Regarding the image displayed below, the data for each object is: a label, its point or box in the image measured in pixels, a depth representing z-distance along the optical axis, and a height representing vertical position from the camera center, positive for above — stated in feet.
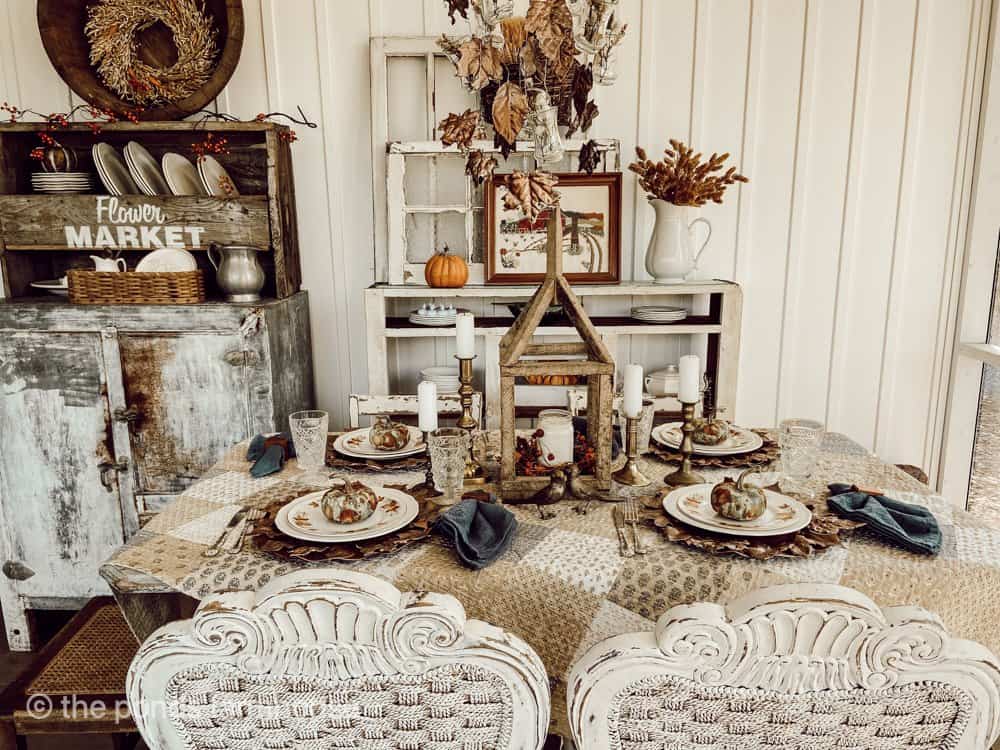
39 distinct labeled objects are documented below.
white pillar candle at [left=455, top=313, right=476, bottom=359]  5.31 -0.75
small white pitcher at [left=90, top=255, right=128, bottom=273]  7.82 -0.30
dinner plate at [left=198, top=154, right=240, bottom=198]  8.28 +0.67
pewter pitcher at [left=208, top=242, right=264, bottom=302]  8.04 -0.42
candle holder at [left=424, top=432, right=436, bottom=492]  5.02 -1.73
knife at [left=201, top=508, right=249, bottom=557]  4.14 -1.80
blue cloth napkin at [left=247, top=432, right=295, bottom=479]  5.42 -1.69
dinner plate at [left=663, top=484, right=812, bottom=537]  4.15 -1.71
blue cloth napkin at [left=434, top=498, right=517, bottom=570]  3.96 -1.70
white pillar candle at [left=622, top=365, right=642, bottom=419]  4.75 -1.03
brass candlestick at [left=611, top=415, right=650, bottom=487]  4.96 -1.63
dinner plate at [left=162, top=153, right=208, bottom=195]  8.32 +0.71
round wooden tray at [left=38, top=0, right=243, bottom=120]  8.07 +2.13
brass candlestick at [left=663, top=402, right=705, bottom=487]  5.03 -1.70
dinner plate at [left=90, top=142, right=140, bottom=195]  8.24 +0.76
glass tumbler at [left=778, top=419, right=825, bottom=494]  4.83 -1.45
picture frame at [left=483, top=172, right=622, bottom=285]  8.51 -0.02
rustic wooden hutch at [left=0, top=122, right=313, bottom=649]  7.72 -1.62
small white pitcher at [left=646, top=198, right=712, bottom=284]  8.30 -0.15
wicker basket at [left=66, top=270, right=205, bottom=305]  7.72 -0.55
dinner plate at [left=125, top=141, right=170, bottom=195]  8.22 +0.76
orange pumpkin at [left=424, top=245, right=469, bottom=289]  8.38 -0.43
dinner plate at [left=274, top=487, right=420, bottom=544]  4.18 -1.73
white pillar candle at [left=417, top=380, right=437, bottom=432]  4.91 -1.16
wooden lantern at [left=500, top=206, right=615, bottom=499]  4.64 -0.85
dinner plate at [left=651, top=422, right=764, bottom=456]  5.63 -1.70
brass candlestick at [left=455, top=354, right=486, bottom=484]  5.27 -1.31
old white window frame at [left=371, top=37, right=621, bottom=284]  8.42 +0.92
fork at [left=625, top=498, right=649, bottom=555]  4.10 -1.76
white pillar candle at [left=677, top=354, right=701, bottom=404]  4.89 -0.99
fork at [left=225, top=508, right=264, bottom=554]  4.19 -1.79
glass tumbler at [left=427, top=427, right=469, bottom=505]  4.57 -1.42
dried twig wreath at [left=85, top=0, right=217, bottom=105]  8.03 +2.12
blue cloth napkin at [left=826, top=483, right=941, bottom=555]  4.02 -1.68
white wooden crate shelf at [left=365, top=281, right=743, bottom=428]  8.24 -1.09
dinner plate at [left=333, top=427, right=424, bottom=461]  5.63 -1.71
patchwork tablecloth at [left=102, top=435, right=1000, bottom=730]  3.76 -1.84
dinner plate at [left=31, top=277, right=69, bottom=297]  8.41 -0.57
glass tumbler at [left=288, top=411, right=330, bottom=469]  5.11 -1.43
